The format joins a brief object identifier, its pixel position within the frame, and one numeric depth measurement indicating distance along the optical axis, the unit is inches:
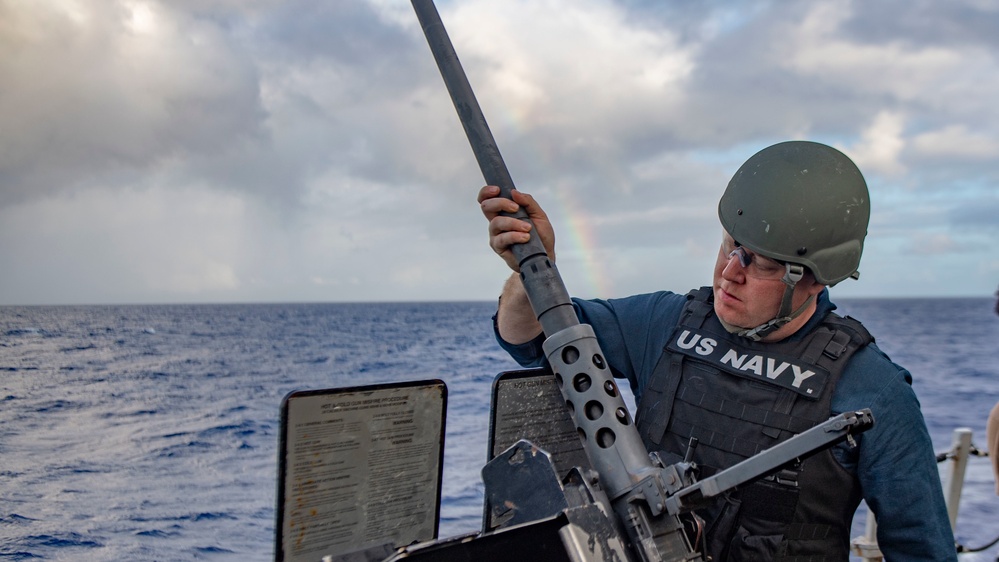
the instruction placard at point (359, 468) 74.2
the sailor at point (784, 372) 96.7
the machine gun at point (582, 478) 61.3
